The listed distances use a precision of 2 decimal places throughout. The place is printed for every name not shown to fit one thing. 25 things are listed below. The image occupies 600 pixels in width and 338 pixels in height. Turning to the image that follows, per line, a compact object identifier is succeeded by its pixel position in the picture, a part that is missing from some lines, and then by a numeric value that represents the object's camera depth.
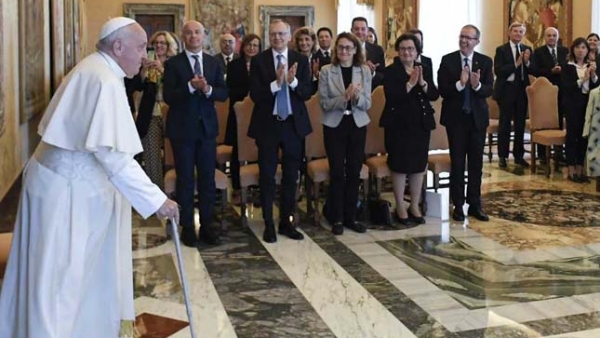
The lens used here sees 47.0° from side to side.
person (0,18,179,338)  2.80
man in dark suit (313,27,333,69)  8.14
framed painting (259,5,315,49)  19.83
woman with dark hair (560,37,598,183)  8.57
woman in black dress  6.17
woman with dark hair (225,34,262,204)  7.16
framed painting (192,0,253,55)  19.42
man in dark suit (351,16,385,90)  7.75
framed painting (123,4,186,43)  19.09
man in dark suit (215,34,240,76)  8.22
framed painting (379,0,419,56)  15.35
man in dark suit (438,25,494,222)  6.34
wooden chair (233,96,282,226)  6.23
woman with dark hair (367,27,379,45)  9.64
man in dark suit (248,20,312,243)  5.77
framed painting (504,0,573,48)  10.82
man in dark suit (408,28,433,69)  6.53
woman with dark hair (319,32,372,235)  5.95
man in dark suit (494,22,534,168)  9.55
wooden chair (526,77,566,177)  8.75
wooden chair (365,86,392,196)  6.89
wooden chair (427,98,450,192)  6.81
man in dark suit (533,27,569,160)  9.74
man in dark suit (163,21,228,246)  5.61
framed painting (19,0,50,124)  5.73
